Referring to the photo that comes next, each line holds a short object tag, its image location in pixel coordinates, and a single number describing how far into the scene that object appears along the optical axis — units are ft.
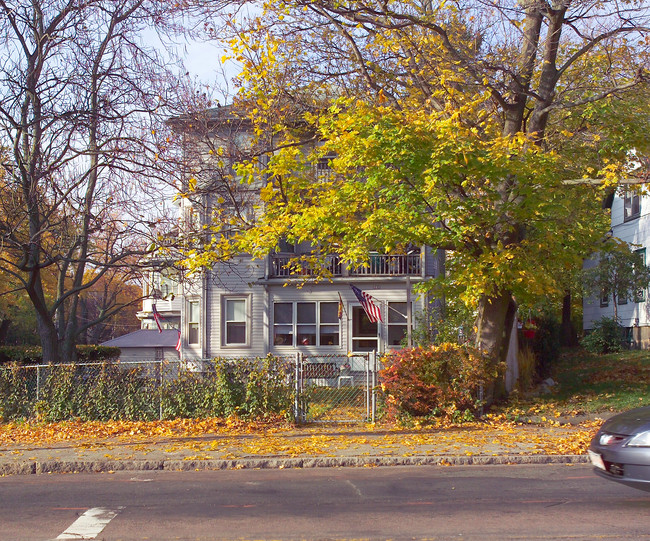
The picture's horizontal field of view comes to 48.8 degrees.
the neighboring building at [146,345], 110.42
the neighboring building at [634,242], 91.81
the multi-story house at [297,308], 86.28
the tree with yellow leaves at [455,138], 44.16
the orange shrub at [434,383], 45.60
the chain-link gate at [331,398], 47.24
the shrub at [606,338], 93.04
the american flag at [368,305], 66.85
